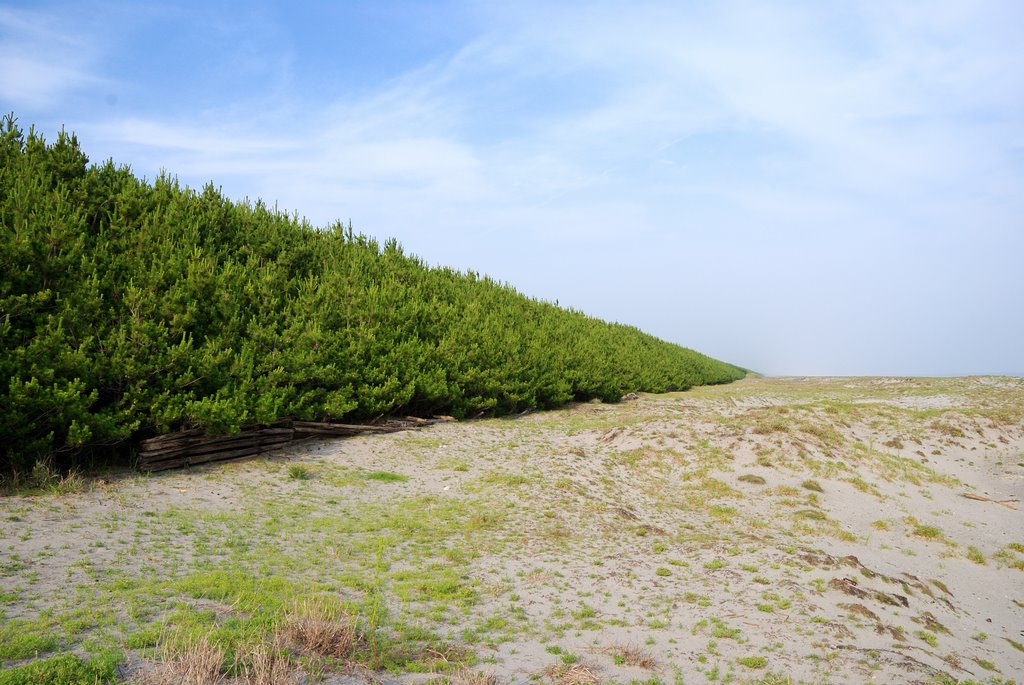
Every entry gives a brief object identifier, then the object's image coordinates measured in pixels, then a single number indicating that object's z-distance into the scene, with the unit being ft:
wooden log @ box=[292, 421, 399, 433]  42.73
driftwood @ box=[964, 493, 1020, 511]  40.50
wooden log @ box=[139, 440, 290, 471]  33.78
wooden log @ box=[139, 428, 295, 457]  33.50
